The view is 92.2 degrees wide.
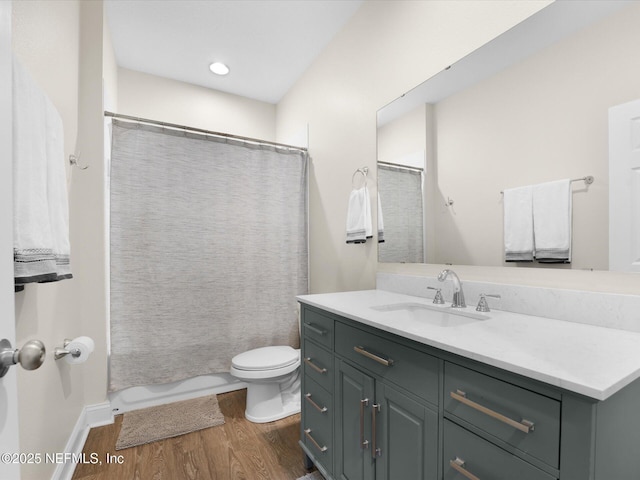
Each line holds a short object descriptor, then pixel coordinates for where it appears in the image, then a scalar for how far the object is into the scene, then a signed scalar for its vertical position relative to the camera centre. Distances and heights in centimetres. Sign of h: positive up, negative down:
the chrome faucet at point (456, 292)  134 -24
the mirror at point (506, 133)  101 +44
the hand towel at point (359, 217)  196 +14
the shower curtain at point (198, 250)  208 -8
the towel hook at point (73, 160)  164 +43
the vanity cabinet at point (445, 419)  62 -47
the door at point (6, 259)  51 -3
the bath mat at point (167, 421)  184 -119
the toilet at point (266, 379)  196 -90
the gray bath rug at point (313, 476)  151 -118
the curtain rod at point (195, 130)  204 +80
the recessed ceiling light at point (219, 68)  271 +153
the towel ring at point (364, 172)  204 +45
